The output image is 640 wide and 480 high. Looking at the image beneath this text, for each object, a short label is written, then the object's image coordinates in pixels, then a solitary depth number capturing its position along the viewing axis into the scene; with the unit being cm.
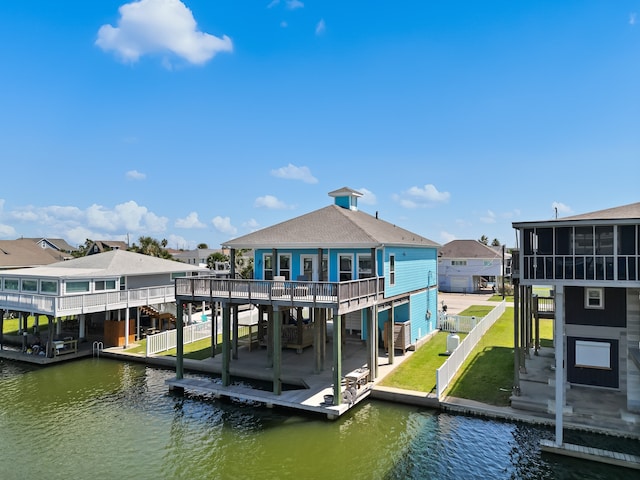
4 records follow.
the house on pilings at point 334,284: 1581
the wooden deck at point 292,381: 1482
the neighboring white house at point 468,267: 5091
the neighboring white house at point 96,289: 2267
